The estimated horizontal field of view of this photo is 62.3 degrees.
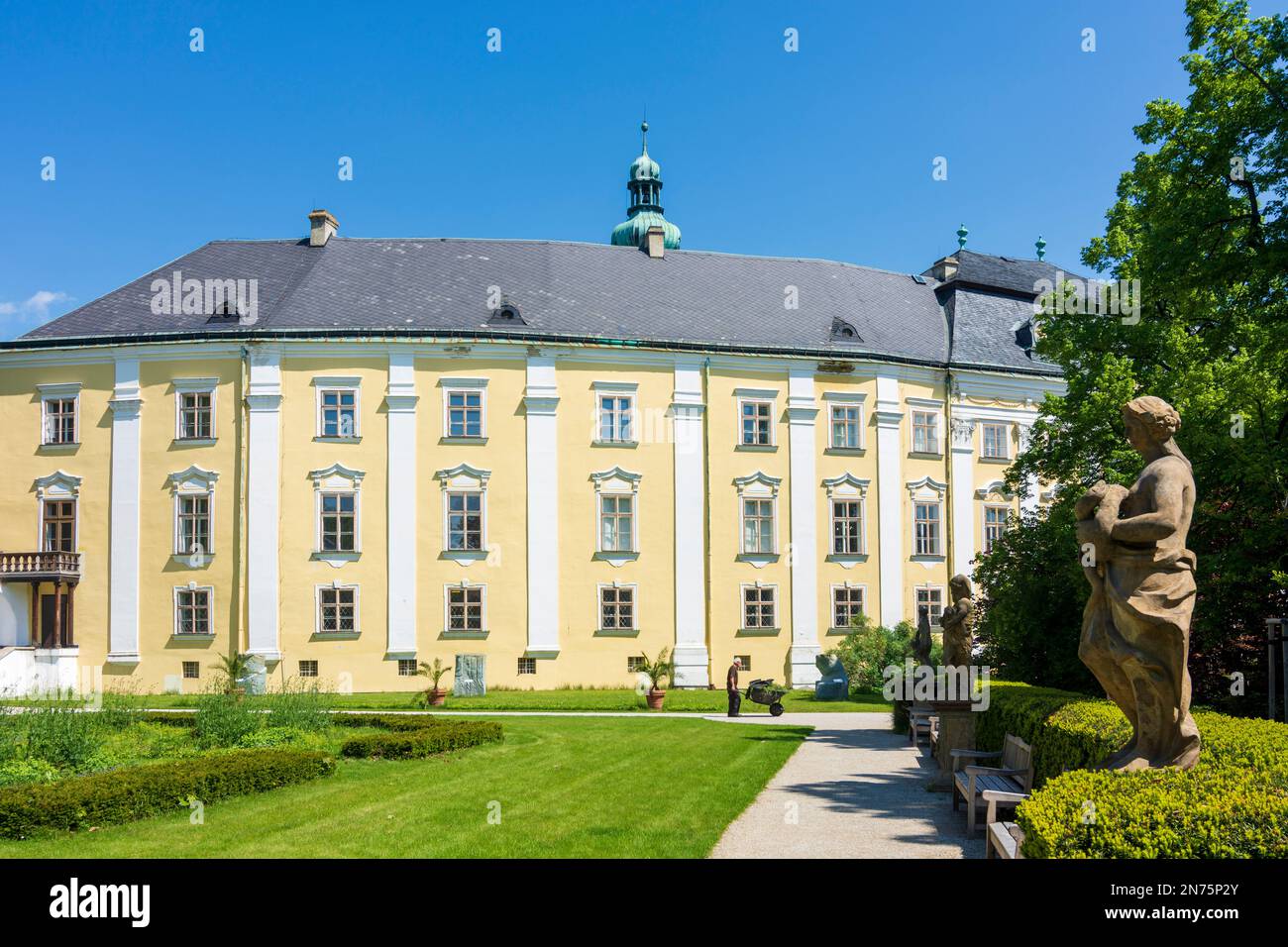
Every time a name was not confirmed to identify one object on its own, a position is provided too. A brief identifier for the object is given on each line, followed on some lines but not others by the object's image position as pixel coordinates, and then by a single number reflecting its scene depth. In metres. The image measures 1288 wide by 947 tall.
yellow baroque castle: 31.84
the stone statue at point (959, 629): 16.06
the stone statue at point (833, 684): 29.95
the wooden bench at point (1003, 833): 8.14
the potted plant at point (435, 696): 27.50
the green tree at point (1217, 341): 16.28
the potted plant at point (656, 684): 27.28
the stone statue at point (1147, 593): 7.53
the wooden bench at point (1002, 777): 10.63
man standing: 24.13
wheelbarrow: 23.89
